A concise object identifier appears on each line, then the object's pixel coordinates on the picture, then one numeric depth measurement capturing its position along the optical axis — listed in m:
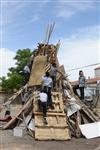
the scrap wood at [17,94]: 6.59
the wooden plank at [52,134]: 5.11
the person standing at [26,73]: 6.74
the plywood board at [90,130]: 5.48
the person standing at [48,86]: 5.67
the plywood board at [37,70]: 6.35
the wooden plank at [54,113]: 5.62
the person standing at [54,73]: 6.21
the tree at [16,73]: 16.11
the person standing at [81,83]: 6.60
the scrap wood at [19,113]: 5.89
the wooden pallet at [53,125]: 5.15
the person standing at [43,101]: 5.53
